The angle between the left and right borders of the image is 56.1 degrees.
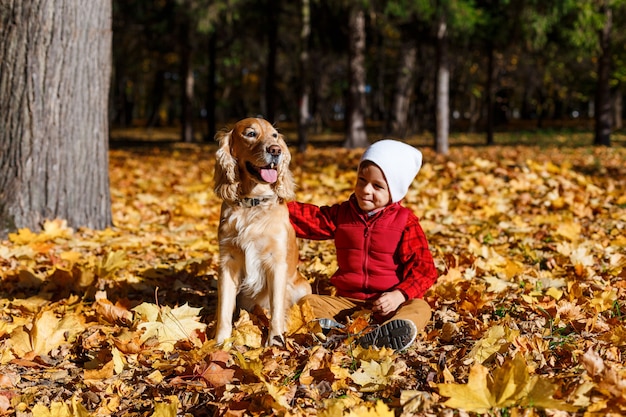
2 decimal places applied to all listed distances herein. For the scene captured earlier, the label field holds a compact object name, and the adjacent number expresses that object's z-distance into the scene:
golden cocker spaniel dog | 3.15
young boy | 3.27
